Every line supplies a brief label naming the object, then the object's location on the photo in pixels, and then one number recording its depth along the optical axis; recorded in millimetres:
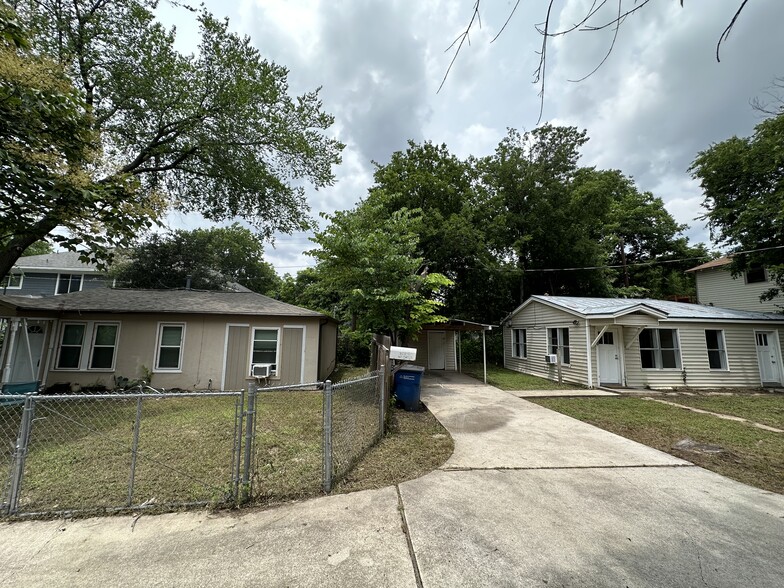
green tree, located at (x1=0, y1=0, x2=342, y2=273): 9180
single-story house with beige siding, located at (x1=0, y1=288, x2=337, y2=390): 9594
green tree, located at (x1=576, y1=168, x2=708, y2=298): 26969
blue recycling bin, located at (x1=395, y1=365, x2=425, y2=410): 7648
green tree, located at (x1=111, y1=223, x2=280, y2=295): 19484
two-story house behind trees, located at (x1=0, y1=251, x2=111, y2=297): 19844
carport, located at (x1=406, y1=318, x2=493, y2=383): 17281
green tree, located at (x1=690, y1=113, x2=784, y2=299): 12523
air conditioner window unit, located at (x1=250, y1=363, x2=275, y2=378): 9984
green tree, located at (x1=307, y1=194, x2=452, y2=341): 9531
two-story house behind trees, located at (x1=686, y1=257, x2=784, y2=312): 16250
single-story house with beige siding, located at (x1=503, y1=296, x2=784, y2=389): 11203
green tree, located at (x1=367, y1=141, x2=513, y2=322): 18797
